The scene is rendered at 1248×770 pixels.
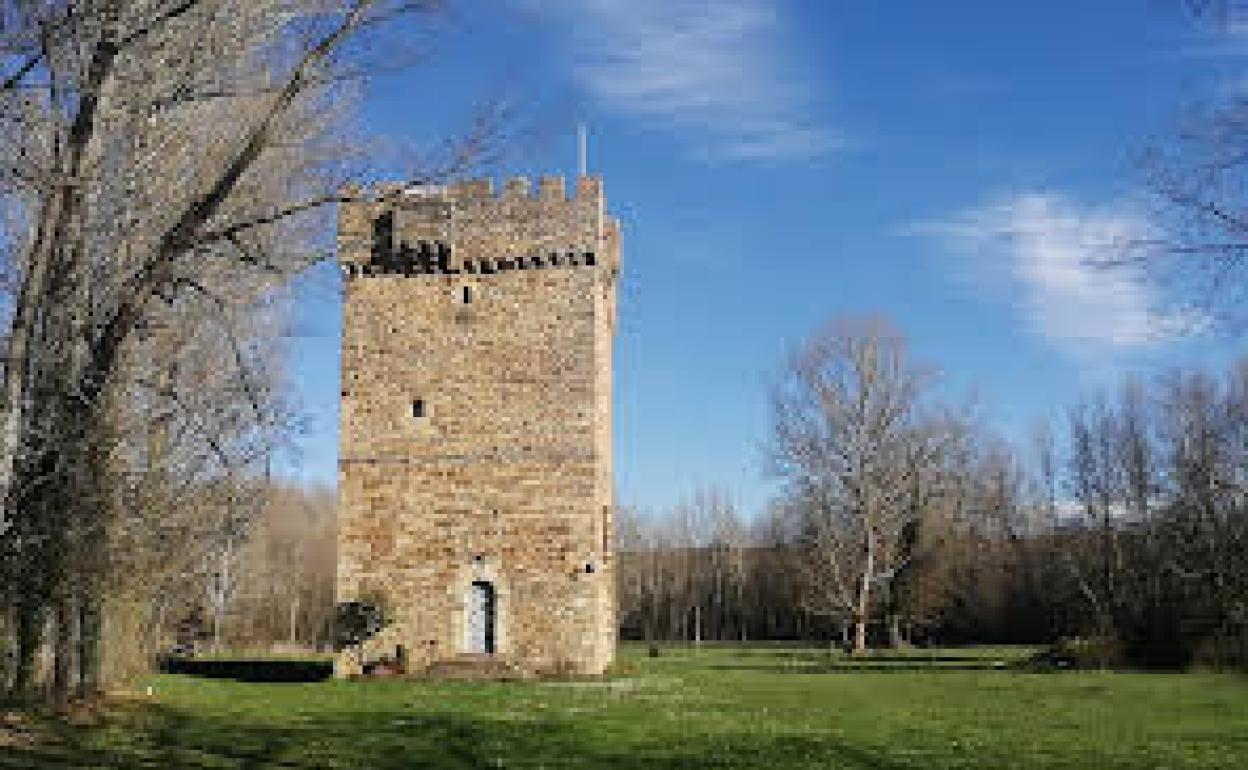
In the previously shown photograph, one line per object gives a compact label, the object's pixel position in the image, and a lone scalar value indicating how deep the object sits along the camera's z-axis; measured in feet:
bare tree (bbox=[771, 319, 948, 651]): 135.95
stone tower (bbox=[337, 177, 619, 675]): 77.36
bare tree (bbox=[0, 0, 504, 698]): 35.96
